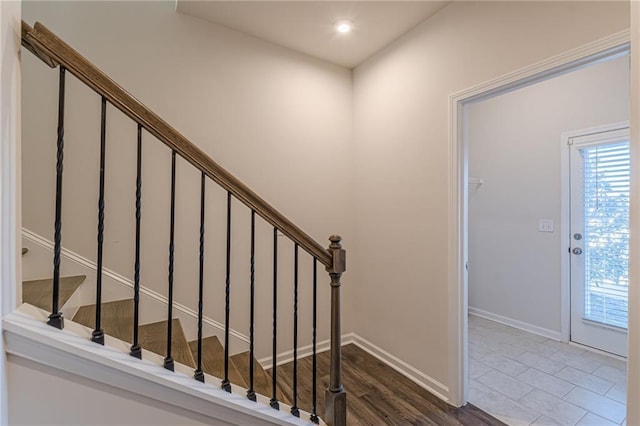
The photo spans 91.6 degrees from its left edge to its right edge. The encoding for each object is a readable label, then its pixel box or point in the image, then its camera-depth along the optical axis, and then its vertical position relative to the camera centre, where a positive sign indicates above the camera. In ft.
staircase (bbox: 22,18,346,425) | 3.16 -1.23
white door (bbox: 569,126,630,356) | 9.07 -0.79
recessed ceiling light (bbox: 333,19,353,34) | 7.47 +4.56
